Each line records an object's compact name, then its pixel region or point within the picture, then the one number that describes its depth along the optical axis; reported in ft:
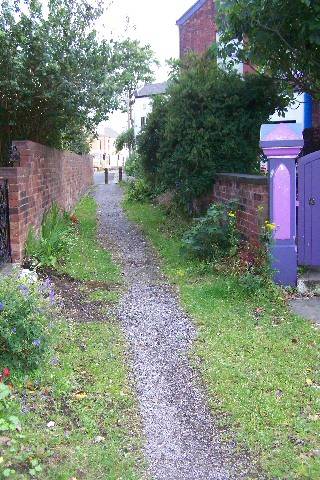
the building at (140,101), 179.01
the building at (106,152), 284.82
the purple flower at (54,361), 14.19
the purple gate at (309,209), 23.61
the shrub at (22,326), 12.62
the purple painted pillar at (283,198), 22.18
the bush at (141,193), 63.85
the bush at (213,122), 33.73
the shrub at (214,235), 27.20
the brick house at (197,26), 73.72
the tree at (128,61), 31.58
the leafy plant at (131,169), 99.51
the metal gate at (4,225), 21.06
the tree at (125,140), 117.97
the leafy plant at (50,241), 24.47
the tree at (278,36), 26.01
